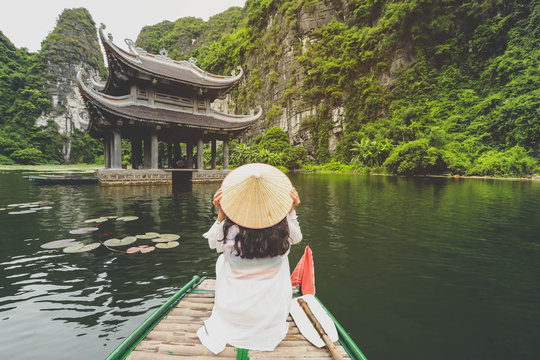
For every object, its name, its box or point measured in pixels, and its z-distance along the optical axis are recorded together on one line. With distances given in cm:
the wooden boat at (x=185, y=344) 152
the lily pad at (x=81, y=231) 511
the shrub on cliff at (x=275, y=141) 3694
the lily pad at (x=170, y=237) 490
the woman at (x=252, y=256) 147
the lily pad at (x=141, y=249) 424
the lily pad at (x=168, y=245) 447
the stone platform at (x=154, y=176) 1250
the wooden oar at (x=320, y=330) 151
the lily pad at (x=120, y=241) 449
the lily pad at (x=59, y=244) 437
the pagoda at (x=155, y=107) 1242
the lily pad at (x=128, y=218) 626
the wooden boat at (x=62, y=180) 1315
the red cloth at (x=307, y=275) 235
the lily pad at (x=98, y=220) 602
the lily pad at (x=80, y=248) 418
